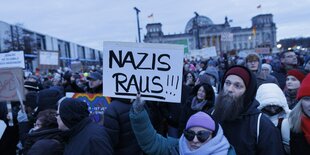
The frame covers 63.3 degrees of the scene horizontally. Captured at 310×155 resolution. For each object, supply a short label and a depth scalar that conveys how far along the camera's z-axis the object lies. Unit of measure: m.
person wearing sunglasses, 1.92
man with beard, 2.00
